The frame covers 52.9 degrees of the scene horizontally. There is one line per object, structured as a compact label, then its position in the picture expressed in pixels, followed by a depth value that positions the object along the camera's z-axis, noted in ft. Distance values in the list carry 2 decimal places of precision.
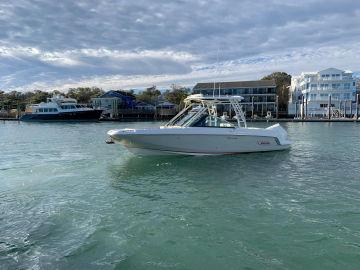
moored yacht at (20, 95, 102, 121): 263.29
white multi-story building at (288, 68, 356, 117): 287.48
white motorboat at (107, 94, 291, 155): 58.34
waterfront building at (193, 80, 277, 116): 302.04
